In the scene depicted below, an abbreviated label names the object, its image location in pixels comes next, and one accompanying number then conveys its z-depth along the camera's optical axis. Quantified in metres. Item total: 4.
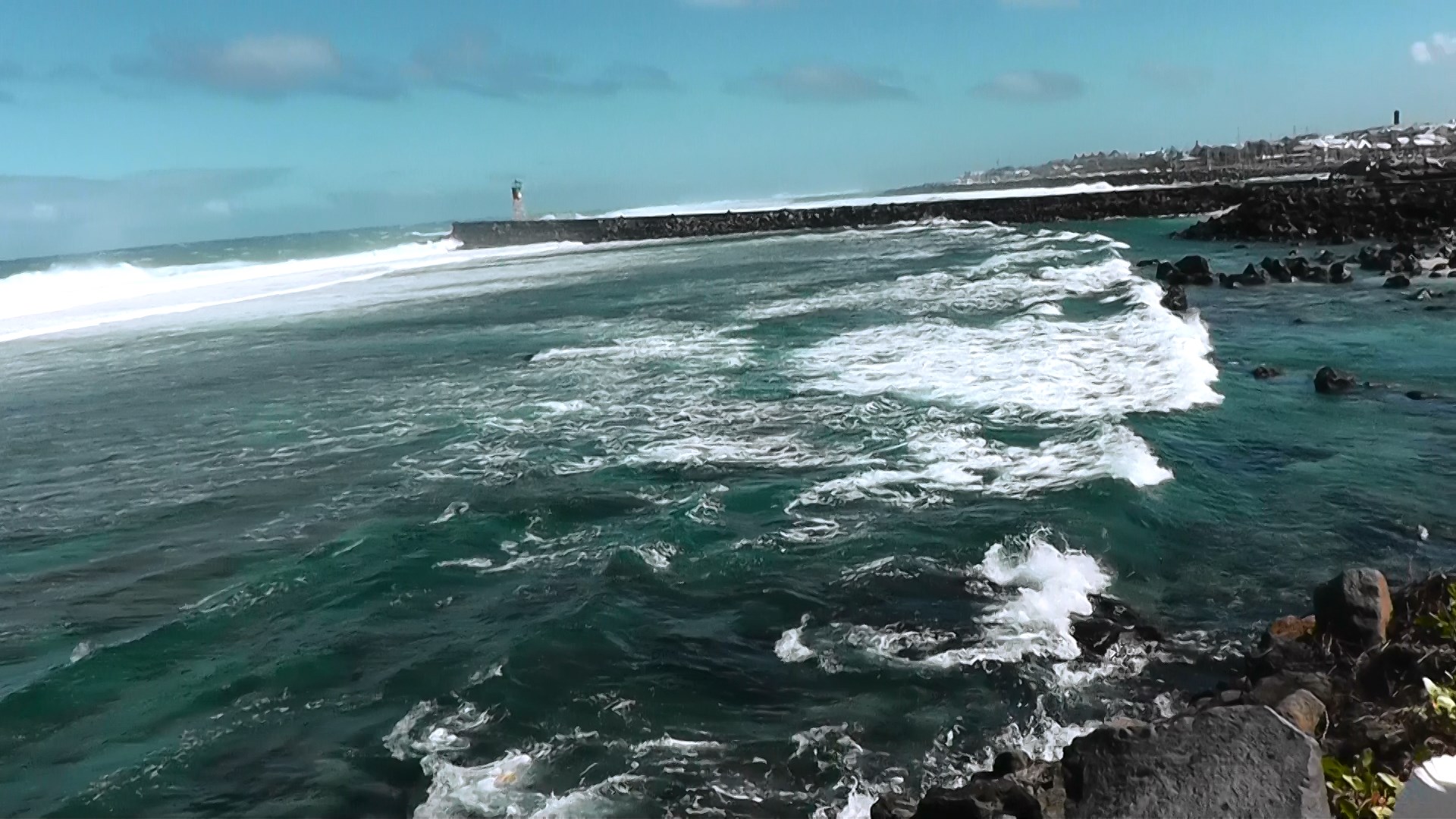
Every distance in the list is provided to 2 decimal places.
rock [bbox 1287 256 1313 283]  21.45
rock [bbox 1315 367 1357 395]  11.55
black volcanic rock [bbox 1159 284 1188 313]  17.81
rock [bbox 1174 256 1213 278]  22.12
